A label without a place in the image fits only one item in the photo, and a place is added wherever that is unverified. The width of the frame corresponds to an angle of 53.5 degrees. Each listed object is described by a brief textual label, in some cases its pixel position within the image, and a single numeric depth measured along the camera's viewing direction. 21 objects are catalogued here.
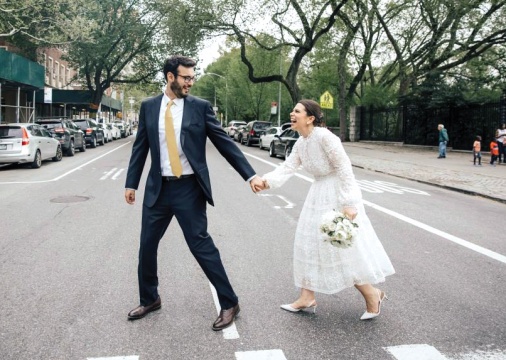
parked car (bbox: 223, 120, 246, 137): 45.55
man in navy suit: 3.61
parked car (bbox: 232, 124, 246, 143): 39.33
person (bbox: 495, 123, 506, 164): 19.87
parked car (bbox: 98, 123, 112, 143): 37.81
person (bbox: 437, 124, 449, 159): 22.83
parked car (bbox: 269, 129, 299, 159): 20.73
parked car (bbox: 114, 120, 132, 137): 49.33
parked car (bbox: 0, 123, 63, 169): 16.20
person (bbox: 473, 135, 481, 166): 19.07
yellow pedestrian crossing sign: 25.75
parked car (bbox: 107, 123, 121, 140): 41.69
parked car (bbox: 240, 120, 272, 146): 32.84
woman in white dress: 3.78
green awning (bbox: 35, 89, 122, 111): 42.62
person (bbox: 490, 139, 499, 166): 19.05
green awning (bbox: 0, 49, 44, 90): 23.48
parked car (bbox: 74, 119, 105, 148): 29.30
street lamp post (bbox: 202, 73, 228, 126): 61.05
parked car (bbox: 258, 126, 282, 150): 27.59
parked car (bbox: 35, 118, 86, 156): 22.00
